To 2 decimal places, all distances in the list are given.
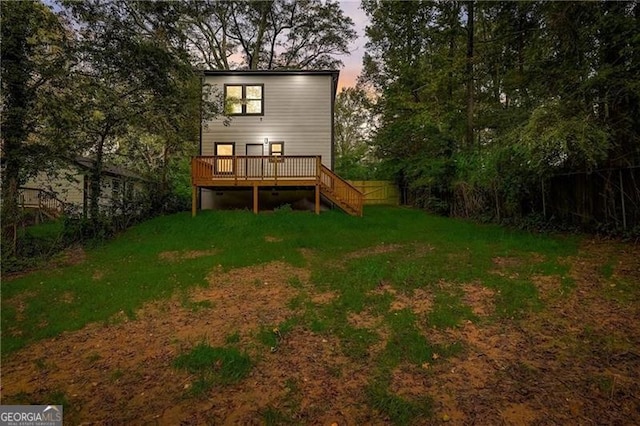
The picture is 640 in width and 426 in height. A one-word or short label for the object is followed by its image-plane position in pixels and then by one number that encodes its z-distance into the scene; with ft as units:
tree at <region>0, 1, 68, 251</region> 25.25
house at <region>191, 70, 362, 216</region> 50.75
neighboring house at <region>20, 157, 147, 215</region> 30.83
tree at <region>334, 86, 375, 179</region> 85.51
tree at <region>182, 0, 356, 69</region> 74.64
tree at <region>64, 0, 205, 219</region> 30.09
